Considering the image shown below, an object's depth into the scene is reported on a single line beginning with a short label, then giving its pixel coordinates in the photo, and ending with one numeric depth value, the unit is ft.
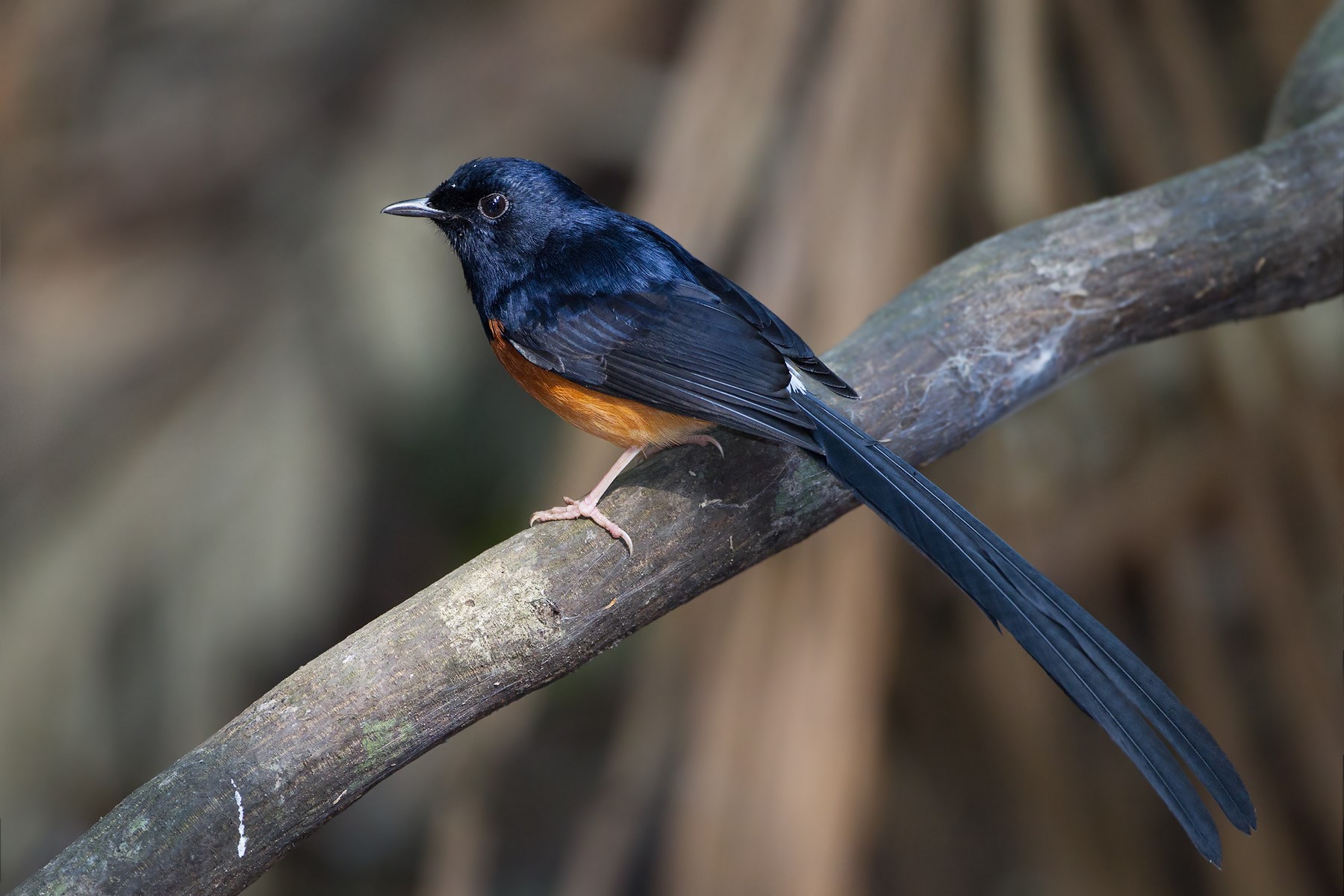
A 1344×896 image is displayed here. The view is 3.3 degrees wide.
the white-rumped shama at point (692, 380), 16.99
